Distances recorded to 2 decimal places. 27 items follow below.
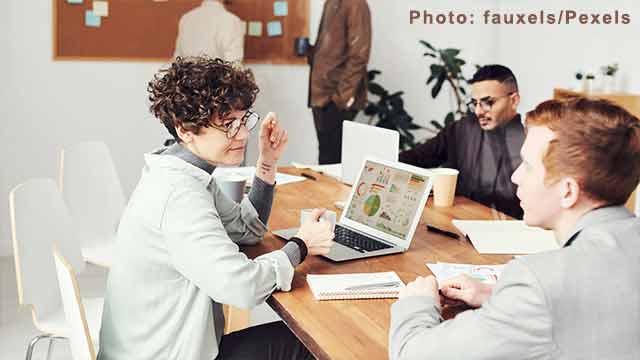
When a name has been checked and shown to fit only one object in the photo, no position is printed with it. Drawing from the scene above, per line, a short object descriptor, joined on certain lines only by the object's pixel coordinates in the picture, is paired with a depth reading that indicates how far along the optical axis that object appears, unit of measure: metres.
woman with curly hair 1.81
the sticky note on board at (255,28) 5.25
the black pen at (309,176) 3.39
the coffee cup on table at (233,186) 2.80
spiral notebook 1.89
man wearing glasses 3.32
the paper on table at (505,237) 2.32
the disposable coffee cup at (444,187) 2.87
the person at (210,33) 4.96
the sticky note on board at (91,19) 4.83
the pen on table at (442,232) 2.46
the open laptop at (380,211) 2.28
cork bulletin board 4.78
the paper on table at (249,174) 3.25
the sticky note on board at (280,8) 5.29
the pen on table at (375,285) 1.91
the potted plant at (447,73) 5.36
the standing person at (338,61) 5.09
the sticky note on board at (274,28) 5.30
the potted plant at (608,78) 4.94
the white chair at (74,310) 1.73
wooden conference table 1.63
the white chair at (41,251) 2.38
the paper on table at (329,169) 3.43
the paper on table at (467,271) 2.03
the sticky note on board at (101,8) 4.84
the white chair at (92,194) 3.23
